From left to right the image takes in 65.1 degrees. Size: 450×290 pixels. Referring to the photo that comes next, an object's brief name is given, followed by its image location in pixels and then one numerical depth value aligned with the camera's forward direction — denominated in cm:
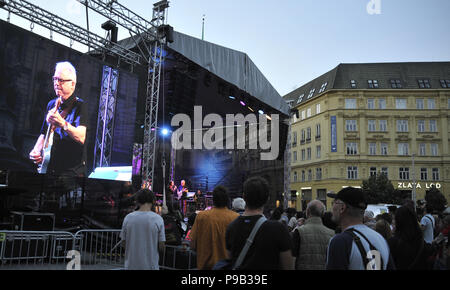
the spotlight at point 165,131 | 2323
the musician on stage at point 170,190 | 1598
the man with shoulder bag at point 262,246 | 242
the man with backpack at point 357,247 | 221
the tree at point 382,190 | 3647
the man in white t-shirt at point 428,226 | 624
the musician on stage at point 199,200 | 2108
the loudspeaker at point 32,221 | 902
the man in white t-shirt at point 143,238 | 389
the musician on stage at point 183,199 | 1998
